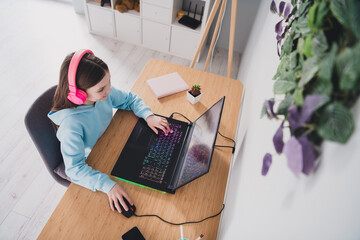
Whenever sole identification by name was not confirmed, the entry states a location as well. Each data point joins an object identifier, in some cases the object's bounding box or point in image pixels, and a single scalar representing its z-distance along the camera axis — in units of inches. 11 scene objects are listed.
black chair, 37.7
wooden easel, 55.9
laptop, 35.7
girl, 35.0
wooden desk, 32.3
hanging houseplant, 11.2
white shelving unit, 97.0
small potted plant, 48.3
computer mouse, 33.5
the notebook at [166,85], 50.5
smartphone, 31.1
